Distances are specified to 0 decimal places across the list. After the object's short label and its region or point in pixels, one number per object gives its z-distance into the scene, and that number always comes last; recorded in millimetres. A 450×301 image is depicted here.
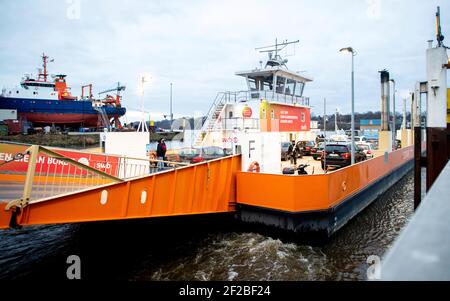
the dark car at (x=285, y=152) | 16469
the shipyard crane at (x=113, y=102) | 53631
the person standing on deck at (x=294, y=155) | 14445
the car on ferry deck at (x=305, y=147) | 18991
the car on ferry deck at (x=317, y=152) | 16848
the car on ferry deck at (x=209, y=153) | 12234
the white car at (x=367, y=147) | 19997
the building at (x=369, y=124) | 84006
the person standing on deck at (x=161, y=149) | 11828
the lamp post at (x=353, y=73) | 11297
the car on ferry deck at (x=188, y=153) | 12791
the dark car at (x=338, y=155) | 13898
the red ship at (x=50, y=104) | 43469
